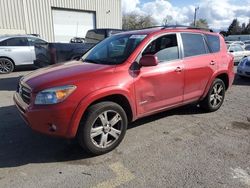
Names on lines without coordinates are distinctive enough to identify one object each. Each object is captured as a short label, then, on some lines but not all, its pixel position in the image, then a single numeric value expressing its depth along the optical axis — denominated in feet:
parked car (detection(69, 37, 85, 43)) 47.27
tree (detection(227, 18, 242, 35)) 176.03
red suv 7.83
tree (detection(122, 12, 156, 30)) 145.01
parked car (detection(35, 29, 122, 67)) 19.58
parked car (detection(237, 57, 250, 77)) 22.09
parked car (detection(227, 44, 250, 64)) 33.37
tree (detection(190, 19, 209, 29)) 196.21
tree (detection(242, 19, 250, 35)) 164.84
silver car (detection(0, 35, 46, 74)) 26.07
